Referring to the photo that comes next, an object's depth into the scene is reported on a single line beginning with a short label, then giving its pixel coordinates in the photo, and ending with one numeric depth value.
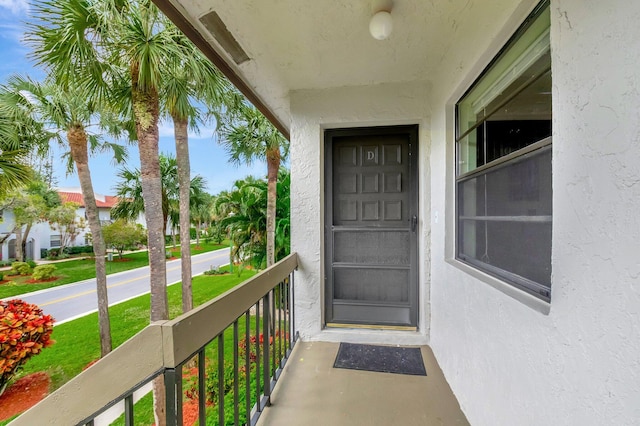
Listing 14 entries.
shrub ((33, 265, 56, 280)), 9.91
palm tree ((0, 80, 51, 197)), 4.75
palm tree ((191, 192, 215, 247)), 10.18
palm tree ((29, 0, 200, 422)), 3.76
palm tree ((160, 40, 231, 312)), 4.59
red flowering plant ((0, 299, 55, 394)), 4.27
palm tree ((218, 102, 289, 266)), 7.26
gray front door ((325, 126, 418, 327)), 2.61
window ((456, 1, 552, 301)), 1.04
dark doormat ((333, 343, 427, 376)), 2.10
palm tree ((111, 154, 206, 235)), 8.49
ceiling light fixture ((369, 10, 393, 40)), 1.56
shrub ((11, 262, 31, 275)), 9.32
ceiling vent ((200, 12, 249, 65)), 1.63
